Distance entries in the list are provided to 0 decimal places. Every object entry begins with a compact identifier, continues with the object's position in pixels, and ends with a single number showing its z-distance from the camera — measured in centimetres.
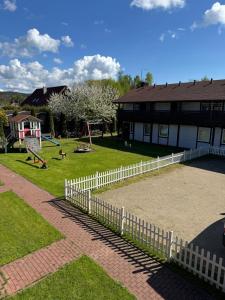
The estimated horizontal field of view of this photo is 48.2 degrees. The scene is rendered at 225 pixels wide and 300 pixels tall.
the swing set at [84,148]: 2605
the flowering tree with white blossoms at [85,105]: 3691
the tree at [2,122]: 2805
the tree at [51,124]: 3631
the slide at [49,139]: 2885
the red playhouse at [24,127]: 2647
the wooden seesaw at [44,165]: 1952
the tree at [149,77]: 6457
